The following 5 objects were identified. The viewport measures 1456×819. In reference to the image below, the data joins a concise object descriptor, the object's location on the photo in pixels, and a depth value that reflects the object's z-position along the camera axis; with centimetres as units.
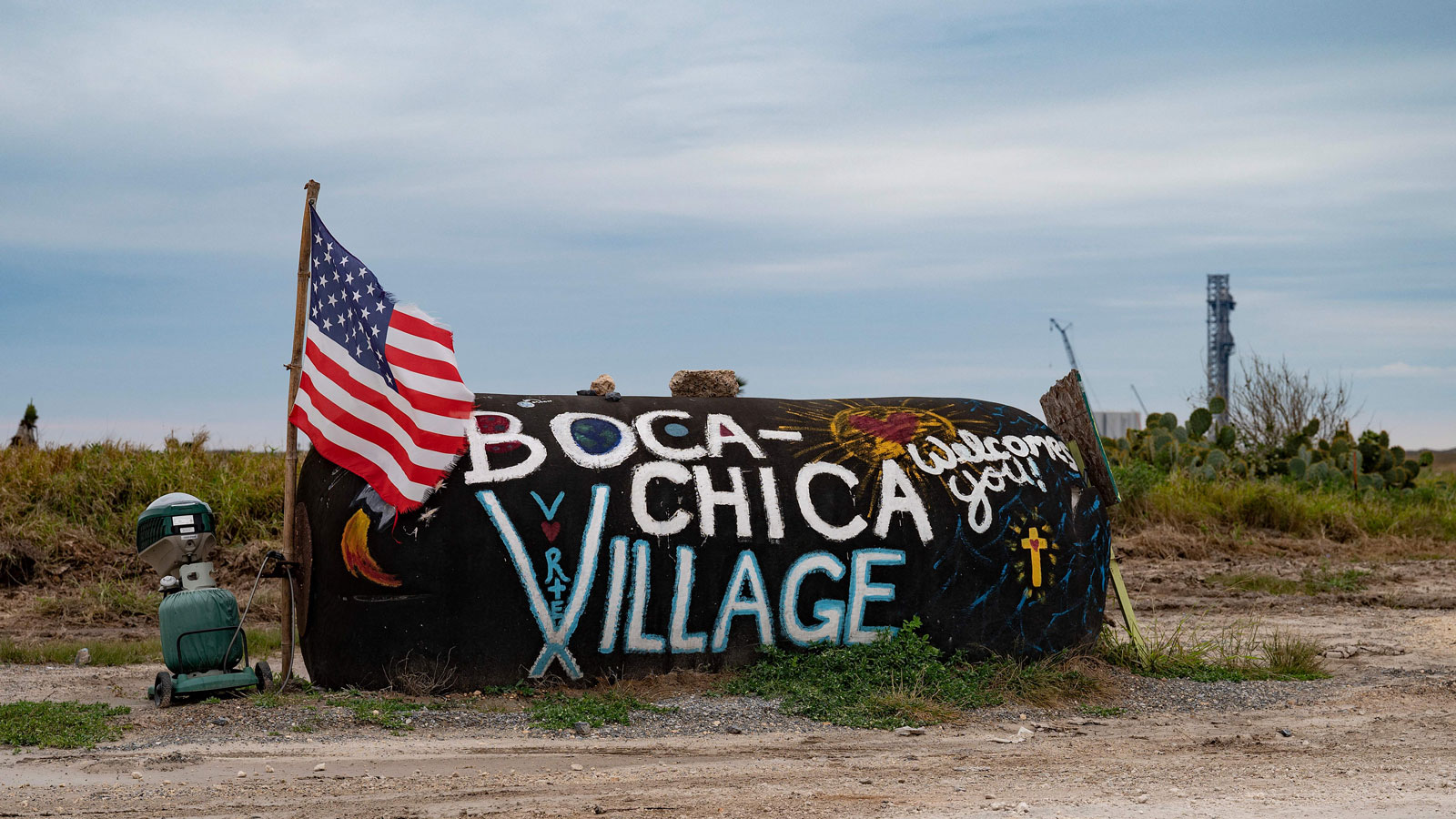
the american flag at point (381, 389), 841
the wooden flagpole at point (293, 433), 887
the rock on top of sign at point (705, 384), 1055
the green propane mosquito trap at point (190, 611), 850
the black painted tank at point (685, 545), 838
